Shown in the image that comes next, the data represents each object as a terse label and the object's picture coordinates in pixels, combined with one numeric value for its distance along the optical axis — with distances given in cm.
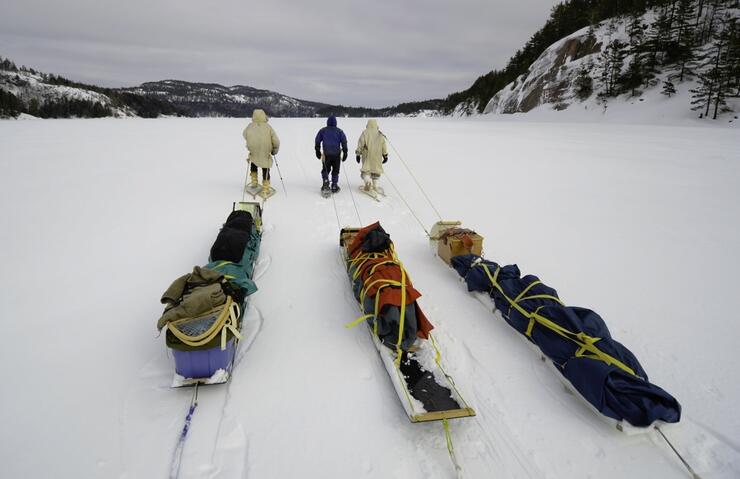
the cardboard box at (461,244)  494
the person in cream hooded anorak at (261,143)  805
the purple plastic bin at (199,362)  281
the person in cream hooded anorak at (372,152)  841
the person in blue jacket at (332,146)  825
